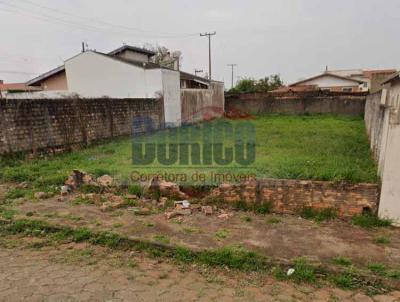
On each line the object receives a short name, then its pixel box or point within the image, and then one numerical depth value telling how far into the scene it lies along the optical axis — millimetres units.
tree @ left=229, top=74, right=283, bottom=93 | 30891
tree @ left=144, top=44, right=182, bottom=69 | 33081
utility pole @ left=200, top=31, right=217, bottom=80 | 29134
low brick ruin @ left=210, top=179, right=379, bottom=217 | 4105
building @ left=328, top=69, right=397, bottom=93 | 19812
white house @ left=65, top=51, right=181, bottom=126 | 13914
